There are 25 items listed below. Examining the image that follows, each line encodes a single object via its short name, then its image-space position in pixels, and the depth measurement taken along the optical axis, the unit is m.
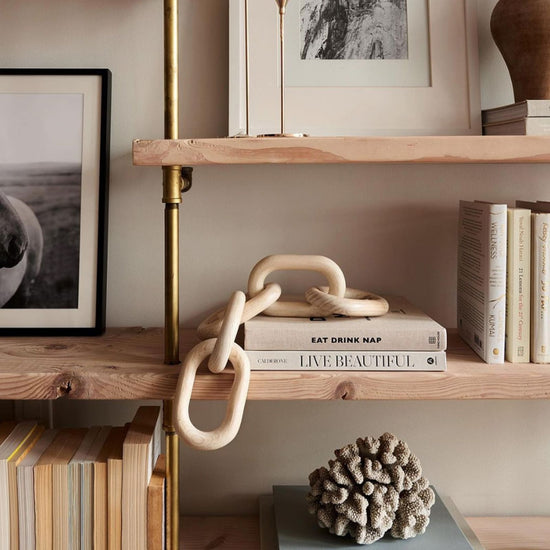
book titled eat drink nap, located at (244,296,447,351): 0.80
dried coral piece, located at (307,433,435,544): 0.88
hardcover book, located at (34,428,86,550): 0.81
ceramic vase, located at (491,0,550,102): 0.91
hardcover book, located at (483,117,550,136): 0.85
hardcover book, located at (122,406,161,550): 0.81
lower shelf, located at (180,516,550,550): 0.99
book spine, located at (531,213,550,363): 0.82
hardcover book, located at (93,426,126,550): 0.82
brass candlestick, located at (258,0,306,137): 0.87
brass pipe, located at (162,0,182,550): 0.80
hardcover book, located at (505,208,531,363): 0.82
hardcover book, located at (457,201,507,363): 0.82
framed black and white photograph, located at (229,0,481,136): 1.01
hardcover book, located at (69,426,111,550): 0.82
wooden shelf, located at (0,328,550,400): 0.78
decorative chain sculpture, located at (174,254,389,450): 0.75
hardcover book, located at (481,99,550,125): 0.85
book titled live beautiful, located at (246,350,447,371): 0.80
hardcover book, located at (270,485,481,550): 0.88
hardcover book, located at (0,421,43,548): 0.81
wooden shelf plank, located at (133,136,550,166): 0.76
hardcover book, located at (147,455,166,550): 0.82
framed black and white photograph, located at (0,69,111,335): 1.00
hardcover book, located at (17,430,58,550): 0.81
